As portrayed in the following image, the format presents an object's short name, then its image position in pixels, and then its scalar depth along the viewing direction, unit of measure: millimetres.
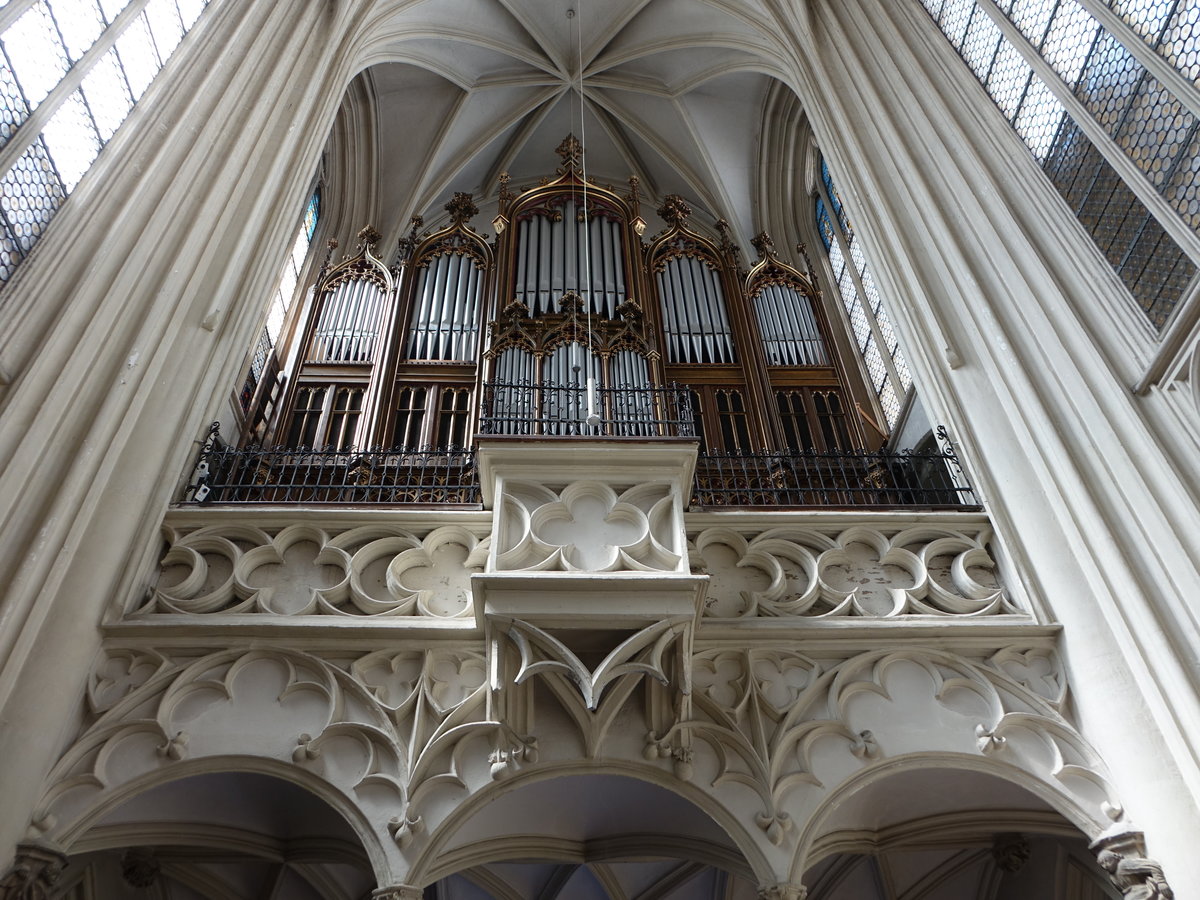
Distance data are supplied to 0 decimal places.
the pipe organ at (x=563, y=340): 8461
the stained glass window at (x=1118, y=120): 5320
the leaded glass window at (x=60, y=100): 5184
